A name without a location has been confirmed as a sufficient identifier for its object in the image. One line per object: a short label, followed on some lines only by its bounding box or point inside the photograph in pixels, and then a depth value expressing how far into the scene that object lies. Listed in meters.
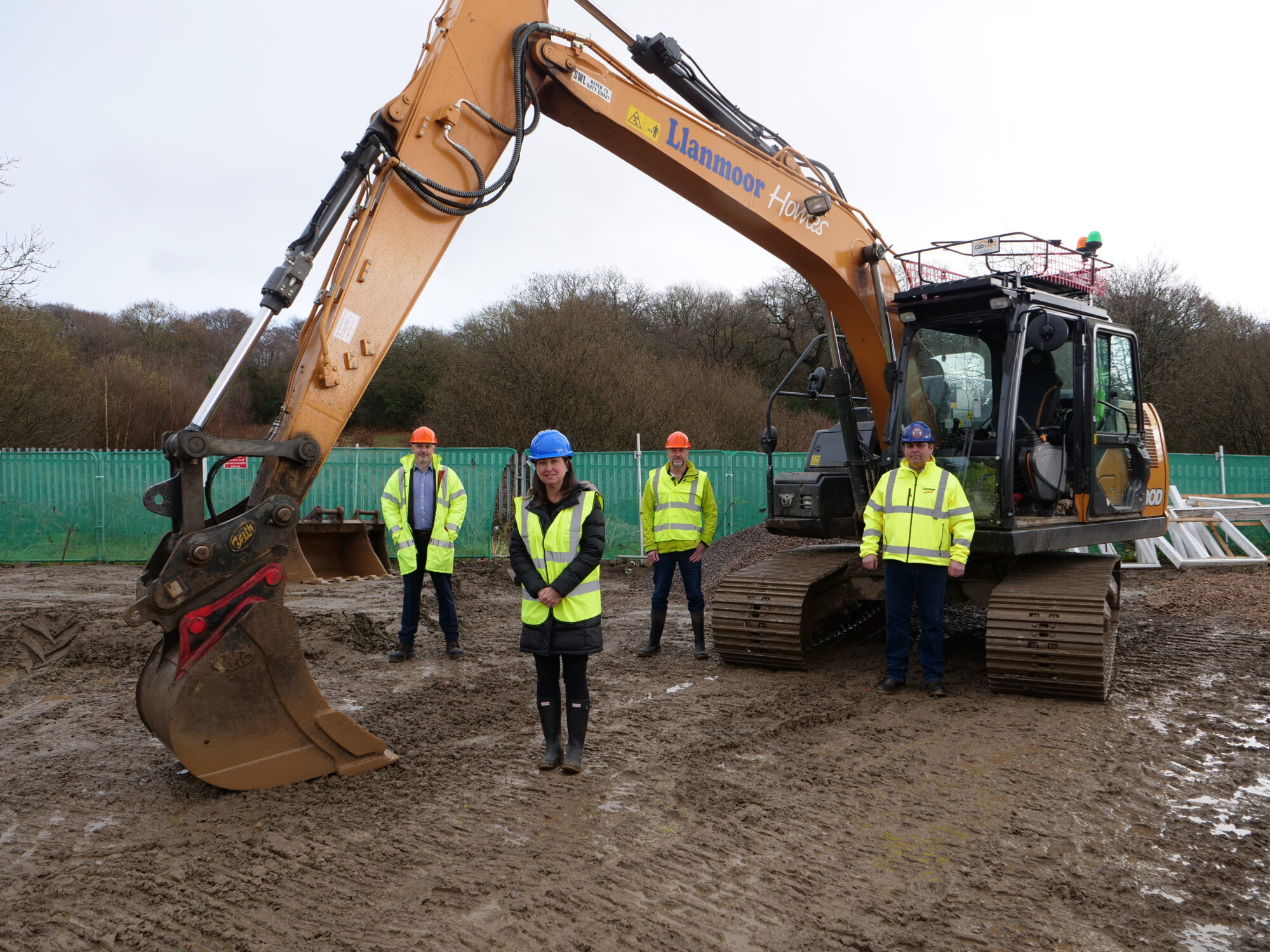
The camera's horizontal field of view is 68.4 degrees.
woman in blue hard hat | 4.62
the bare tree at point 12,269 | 16.64
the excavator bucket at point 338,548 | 10.56
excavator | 4.12
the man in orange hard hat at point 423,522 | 7.36
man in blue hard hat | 6.05
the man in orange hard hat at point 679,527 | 7.57
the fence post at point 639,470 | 15.48
